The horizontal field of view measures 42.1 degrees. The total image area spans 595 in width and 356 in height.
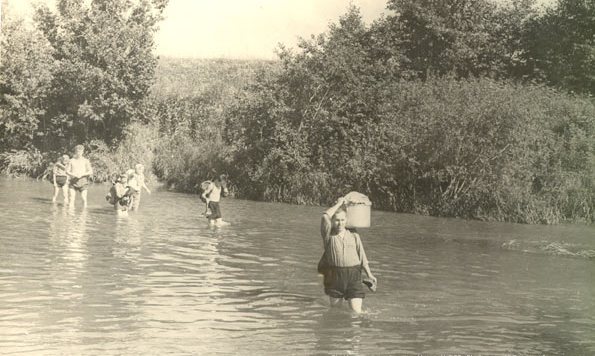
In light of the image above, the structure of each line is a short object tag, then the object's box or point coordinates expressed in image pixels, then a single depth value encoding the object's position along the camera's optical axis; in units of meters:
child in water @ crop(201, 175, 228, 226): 22.11
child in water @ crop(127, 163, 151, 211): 24.59
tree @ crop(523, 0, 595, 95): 43.41
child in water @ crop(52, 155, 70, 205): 27.07
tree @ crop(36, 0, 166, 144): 43.06
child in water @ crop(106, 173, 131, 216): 24.27
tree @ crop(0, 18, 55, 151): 44.34
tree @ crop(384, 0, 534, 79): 45.59
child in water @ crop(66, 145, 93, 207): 25.31
